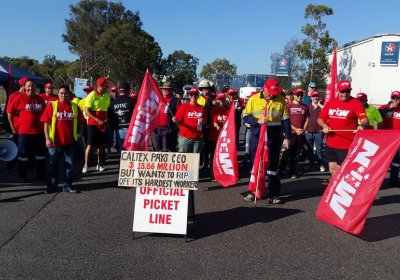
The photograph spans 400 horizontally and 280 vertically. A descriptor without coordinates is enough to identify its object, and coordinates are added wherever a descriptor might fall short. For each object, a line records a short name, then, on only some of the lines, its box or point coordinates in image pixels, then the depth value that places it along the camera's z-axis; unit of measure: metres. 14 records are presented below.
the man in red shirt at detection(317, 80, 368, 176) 6.80
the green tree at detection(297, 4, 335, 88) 47.84
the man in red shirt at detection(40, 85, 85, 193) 7.46
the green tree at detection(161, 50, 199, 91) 66.82
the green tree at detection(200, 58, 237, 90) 104.69
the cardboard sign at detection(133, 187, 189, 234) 5.30
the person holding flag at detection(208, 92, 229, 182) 9.56
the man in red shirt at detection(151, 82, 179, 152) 9.63
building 57.12
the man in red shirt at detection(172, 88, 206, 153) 8.38
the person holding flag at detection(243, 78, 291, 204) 7.00
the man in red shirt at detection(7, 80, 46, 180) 8.52
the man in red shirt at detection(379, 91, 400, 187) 8.91
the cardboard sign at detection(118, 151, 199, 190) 5.22
